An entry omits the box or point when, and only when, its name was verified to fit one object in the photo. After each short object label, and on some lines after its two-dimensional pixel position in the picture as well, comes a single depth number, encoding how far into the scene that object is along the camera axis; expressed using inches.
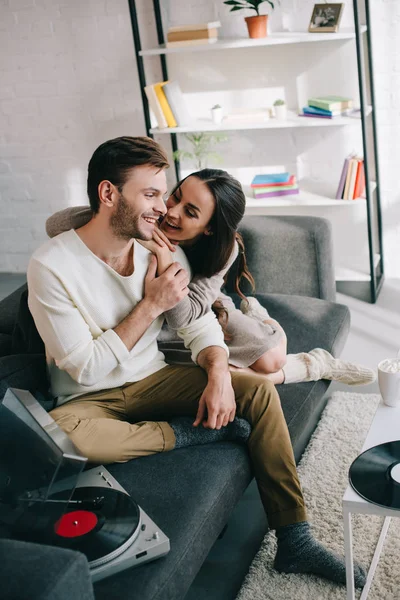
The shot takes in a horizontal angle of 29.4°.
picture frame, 135.1
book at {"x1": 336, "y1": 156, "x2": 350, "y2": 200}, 144.6
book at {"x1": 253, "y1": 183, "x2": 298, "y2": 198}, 151.8
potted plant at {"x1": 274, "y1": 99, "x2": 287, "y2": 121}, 145.4
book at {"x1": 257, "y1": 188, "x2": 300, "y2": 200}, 152.2
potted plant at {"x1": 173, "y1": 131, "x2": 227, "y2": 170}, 154.6
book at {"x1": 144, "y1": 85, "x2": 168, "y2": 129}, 147.4
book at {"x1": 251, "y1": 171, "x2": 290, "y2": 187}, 151.6
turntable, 59.4
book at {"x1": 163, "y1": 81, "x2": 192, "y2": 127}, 148.5
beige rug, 74.7
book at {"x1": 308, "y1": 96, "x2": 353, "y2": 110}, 140.4
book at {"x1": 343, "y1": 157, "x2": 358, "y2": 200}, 143.5
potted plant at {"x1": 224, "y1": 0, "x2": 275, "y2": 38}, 137.9
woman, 90.1
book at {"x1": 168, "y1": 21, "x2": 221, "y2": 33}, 141.3
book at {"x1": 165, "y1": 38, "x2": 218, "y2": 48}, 141.7
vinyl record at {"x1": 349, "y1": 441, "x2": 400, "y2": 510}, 62.9
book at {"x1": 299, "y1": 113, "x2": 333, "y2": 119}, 141.9
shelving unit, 135.8
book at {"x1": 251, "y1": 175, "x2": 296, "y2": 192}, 151.5
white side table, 63.1
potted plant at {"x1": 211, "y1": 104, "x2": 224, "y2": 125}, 149.8
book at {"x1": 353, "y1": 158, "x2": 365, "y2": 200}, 143.5
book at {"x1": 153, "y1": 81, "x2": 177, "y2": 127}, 147.5
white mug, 76.2
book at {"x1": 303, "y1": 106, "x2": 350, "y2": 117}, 141.1
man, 75.9
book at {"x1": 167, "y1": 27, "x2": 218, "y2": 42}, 141.6
